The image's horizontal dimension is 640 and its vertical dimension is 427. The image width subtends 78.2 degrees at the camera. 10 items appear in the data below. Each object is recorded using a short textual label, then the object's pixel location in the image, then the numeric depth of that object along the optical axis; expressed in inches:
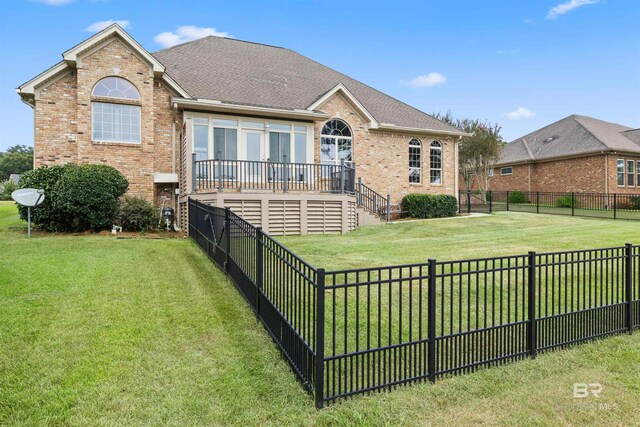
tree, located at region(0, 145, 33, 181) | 2984.7
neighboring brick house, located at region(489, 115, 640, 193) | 1011.9
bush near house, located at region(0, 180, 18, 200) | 1350.9
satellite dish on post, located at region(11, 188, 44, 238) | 437.1
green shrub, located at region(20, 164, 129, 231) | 460.1
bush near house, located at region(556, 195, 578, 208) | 991.6
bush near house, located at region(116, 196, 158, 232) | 503.8
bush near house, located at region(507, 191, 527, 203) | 1126.4
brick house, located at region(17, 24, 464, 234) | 520.7
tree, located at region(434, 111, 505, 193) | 1178.6
